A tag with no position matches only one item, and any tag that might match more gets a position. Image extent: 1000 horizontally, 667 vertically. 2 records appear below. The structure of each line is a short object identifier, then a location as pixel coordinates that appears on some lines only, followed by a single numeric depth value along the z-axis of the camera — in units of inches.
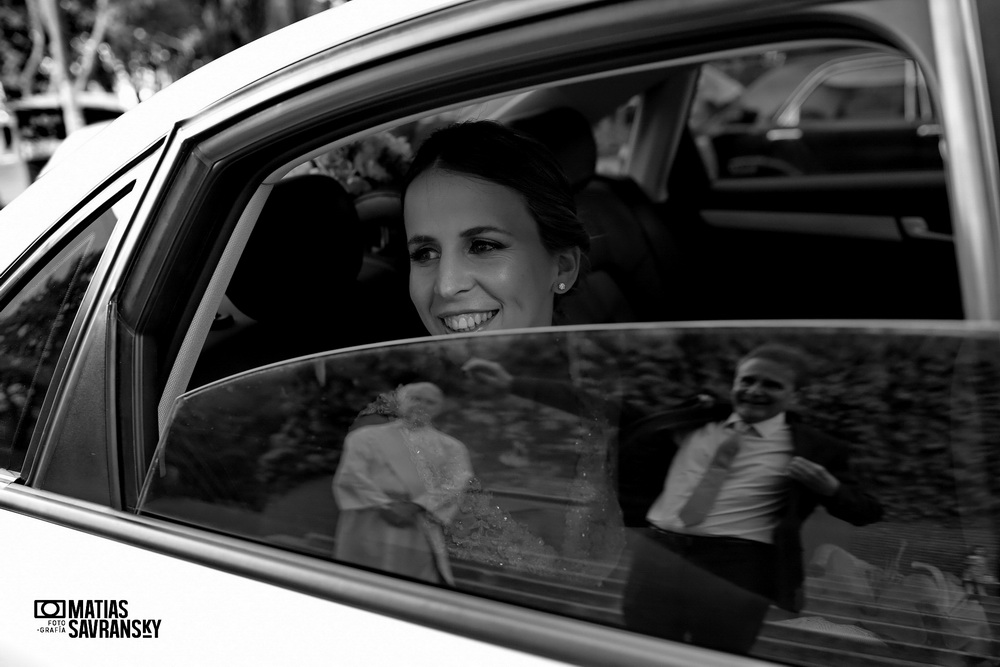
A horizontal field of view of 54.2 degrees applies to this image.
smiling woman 65.6
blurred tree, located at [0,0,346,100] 491.2
